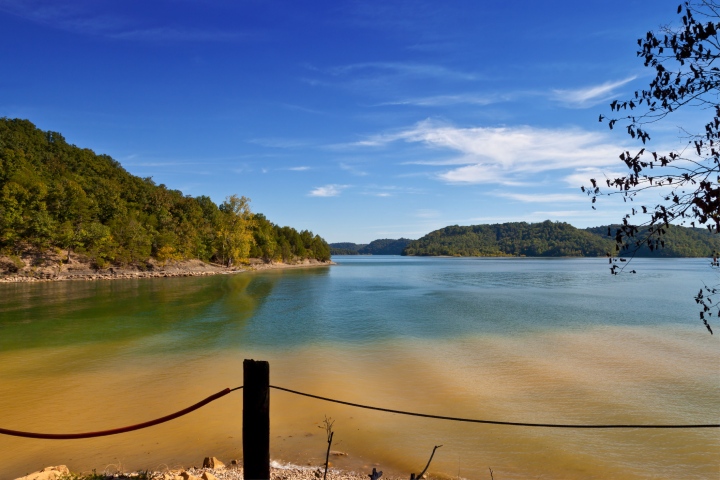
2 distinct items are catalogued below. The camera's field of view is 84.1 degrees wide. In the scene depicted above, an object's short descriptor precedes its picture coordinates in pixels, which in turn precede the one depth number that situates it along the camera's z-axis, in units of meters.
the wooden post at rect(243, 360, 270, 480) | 4.27
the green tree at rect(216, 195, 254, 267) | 95.56
